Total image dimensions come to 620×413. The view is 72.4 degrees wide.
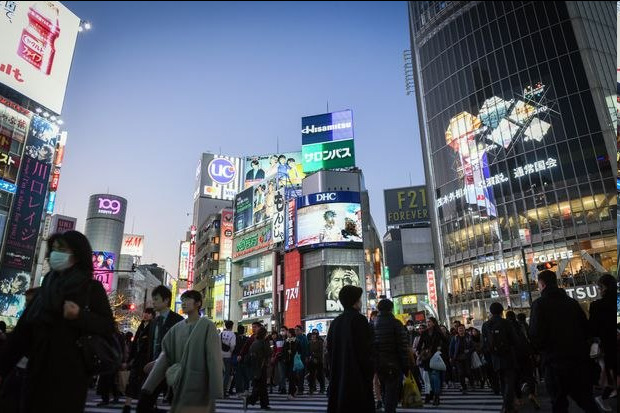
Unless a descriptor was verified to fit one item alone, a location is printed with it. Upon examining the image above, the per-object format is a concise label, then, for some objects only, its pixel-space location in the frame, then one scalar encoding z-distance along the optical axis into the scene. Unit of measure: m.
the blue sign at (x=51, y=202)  41.08
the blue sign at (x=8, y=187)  36.11
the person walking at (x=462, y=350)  10.64
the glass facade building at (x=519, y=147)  36.88
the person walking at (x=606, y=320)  4.34
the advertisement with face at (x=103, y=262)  45.38
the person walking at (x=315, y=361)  12.37
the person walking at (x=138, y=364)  6.29
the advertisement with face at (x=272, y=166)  59.19
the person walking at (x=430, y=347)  8.39
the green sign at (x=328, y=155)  48.38
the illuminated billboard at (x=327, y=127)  49.28
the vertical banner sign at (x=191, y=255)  73.14
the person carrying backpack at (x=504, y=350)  6.14
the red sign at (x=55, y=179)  42.00
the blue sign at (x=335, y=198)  42.28
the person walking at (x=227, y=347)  10.30
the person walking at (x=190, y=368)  3.76
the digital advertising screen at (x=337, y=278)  40.90
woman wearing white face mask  2.46
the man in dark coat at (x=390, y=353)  5.80
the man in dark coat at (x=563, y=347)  4.16
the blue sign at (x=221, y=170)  74.06
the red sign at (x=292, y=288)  41.97
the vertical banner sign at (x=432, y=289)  45.04
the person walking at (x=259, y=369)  8.41
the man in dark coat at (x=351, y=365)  4.12
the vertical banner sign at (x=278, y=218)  46.66
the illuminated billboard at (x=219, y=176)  73.69
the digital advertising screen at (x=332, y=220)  41.72
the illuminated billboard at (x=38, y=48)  35.47
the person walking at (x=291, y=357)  11.05
